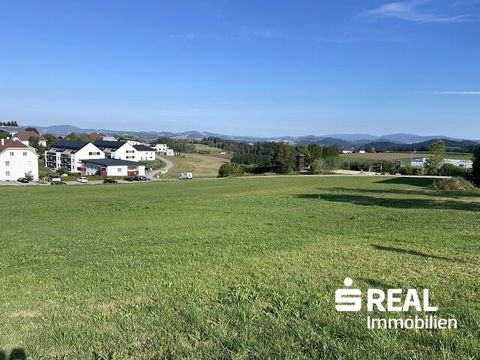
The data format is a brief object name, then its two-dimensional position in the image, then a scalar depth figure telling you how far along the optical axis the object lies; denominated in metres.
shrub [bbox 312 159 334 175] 80.00
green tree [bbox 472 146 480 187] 43.19
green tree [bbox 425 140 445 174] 73.50
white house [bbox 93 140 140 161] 119.12
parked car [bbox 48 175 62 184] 75.74
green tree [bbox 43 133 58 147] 143.52
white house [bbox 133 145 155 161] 130.12
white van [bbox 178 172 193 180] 83.01
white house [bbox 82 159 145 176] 98.44
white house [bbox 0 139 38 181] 85.19
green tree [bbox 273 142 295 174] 81.56
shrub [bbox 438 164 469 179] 61.89
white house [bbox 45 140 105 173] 107.31
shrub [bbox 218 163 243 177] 80.21
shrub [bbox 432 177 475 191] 33.84
